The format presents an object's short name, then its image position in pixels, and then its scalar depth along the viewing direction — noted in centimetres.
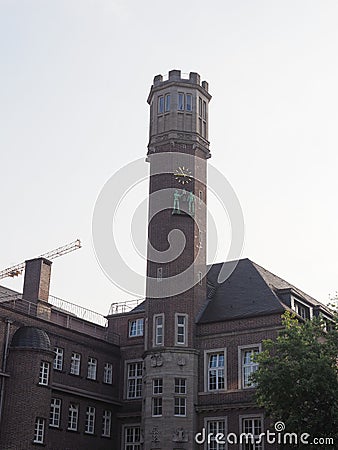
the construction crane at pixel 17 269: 10000
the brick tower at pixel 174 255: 4075
